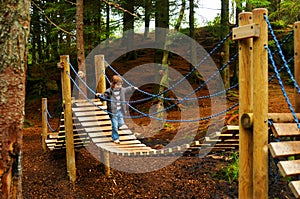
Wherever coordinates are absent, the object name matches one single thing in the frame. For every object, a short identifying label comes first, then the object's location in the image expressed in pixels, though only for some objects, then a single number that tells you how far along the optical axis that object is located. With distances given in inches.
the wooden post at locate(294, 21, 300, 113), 147.4
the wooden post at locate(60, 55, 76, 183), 240.8
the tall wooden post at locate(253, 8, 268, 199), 120.6
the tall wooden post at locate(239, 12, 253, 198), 127.2
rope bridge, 118.4
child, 224.7
